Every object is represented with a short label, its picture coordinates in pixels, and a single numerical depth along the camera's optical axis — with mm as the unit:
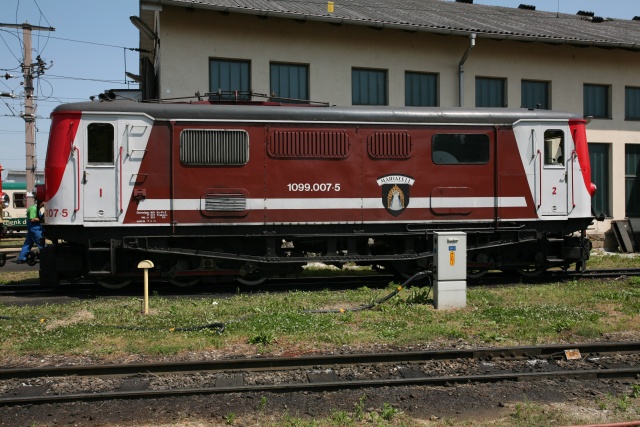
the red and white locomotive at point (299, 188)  10938
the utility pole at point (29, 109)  28234
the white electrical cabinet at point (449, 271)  9633
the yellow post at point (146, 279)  9312
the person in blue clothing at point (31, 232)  15953
